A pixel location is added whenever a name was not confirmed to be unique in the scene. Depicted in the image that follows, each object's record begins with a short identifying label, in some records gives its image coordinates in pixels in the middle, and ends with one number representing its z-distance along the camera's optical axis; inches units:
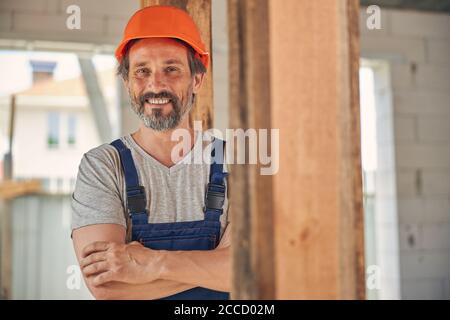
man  60.8
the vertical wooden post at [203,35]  71.4
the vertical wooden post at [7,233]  143.0
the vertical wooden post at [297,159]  32.5
